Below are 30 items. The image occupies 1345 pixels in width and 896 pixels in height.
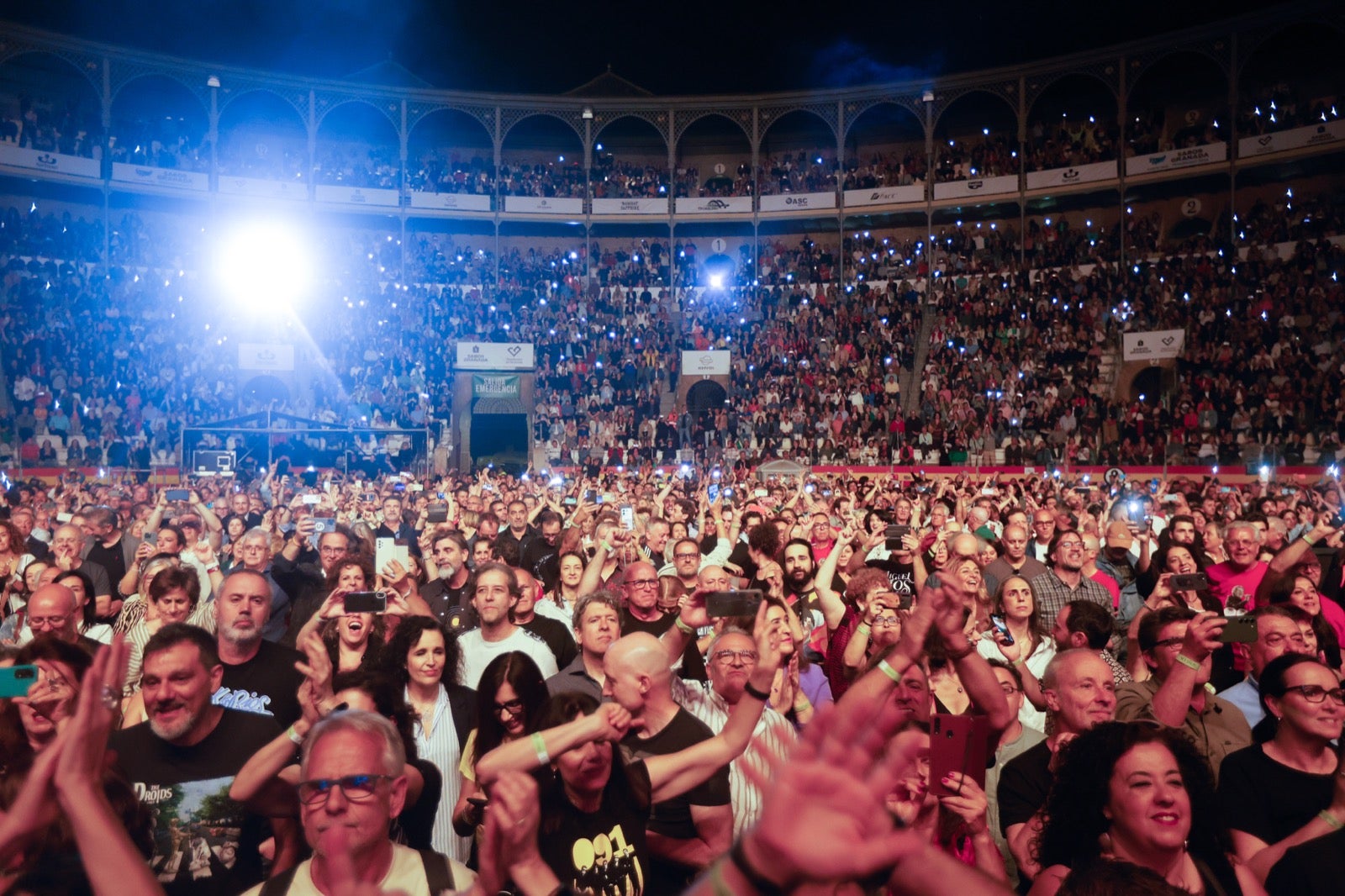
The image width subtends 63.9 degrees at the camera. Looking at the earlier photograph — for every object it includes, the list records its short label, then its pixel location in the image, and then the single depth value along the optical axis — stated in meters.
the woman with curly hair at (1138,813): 3.15
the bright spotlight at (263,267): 36.56
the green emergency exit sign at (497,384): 33.16
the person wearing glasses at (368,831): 2.64
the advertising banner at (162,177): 35.44
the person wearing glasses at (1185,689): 4.47
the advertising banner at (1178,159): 32.75
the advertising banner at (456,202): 39.44
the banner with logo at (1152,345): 28.41
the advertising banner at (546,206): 39.62
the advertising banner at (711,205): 39.78
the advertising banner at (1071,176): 34.75
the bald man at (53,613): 5.23
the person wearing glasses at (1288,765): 3.76
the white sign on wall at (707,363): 33.50
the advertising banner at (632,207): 39.72
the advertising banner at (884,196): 37.72
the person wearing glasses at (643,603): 6.57
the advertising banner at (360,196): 38.22
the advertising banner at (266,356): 31.47
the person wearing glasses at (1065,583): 7.51
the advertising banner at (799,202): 38.78
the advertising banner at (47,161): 32.94
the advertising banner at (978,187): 36.44
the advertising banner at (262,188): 36.81
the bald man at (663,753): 3.97
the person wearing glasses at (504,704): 4.16
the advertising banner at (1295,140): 30.20
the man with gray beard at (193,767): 3.58
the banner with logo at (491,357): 33.06
